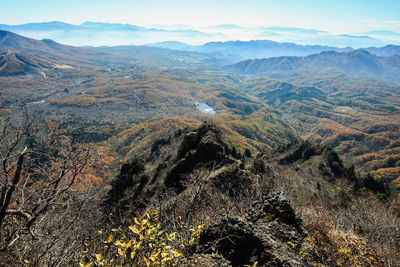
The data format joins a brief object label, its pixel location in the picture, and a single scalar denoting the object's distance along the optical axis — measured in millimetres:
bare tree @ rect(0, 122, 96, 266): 6383
